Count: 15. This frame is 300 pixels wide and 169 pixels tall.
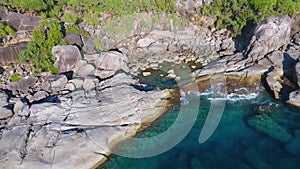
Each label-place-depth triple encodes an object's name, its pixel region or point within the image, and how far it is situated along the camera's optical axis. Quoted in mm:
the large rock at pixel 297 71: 24531
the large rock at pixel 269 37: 28016
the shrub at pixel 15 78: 26366
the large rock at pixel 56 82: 25578
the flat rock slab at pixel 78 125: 19109
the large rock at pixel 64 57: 28188
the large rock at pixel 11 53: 27625
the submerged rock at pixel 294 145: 19581
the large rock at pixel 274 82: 24833
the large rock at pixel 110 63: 28031
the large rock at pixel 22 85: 25925
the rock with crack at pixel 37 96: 24714
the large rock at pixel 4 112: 22609
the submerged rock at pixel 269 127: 20797
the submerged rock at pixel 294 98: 23281
